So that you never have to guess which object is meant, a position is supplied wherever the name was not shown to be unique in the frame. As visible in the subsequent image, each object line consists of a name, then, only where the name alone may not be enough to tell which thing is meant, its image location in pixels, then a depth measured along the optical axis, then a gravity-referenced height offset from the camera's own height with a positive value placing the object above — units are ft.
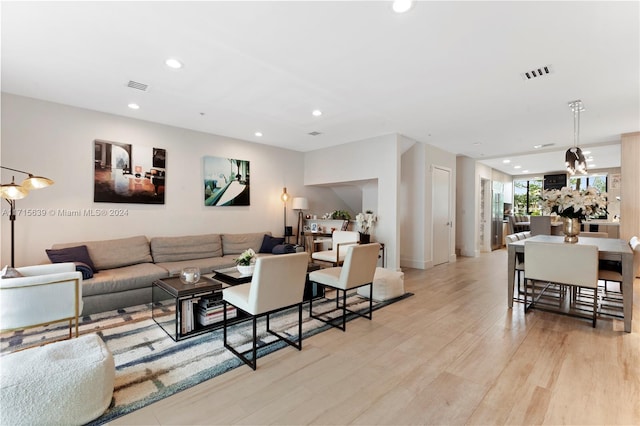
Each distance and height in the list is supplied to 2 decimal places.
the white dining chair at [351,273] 9.75 -2.18
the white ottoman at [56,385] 4.81 -3.04
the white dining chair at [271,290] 7.36 -2.14
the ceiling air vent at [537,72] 9.52 +4.73
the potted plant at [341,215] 21.16 -0.18
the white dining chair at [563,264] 10.00 -1.87
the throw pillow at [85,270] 10.86 -2.18
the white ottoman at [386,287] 12.81 -3.34
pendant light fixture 13.15 +2.47
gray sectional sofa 11.12 -2.39
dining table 9.54 -1.69
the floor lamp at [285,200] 20.92 +0.92
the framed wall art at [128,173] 13.94 +2.01
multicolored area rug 6.48 -3.92
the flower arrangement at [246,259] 10.82 -1.74
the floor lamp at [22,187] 9.23 +0.83
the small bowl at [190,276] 9.97 -2.18
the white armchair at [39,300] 7.10 -2.26
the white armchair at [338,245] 15.69 -2.07
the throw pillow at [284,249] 17.04 -2.15
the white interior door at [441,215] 21.20 -0.20
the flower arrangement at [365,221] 18.45 -0.55
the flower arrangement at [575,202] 11.73 +0.42
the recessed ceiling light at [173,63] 9.25 +4.86
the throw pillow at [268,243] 18.04 -1.91
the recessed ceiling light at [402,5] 6.60 +4.79
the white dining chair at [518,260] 12.82 -2.22
